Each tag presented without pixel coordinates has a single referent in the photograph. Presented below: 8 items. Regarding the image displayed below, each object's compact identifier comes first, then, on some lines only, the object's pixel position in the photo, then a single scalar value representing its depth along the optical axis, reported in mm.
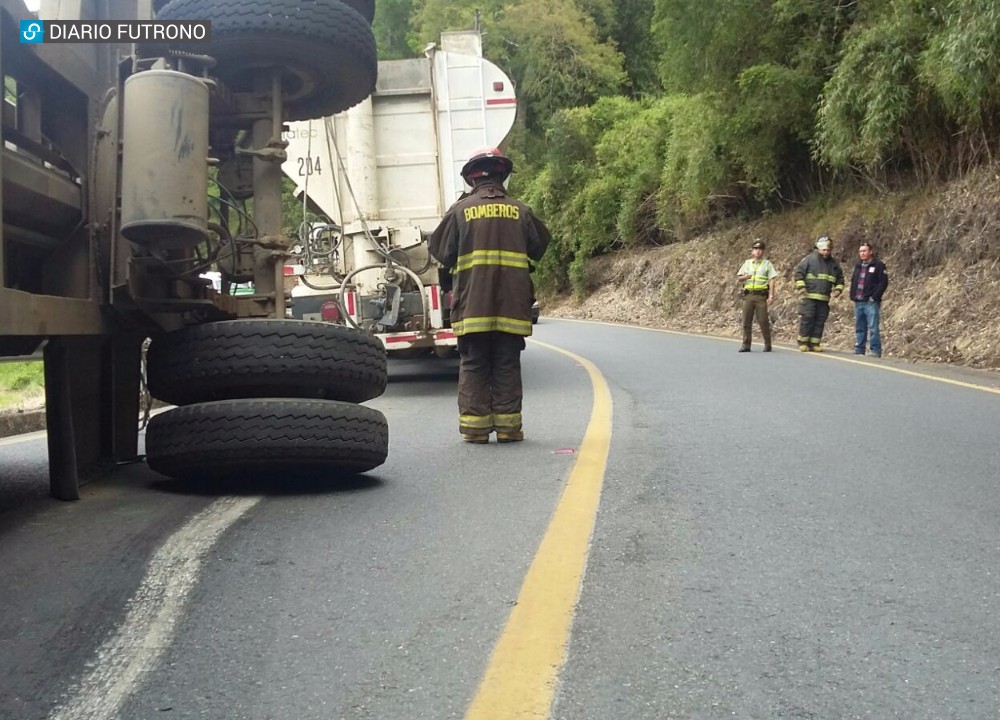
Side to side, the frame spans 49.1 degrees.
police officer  16453
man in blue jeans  15703
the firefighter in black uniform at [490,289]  6996
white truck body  11312
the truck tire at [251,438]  4801
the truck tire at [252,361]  4910
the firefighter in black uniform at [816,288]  16578
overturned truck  4402
